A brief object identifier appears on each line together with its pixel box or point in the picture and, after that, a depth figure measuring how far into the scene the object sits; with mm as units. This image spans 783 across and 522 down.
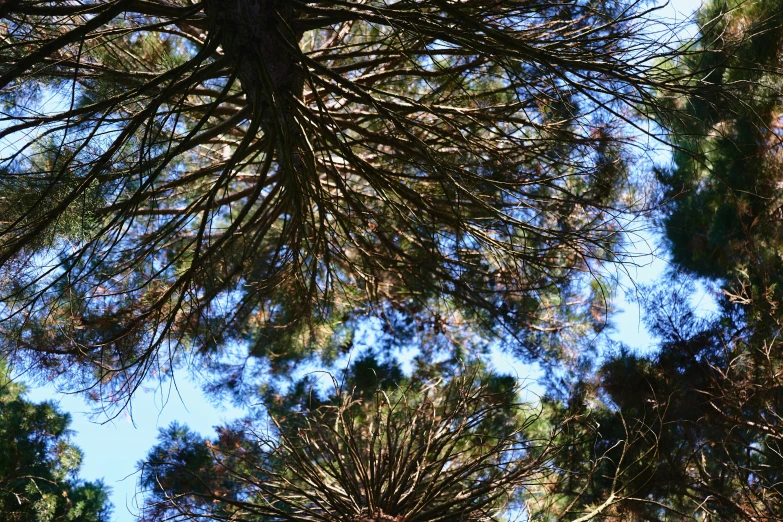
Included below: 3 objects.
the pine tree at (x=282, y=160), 2506
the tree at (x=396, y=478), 2363
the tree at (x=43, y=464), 5820
